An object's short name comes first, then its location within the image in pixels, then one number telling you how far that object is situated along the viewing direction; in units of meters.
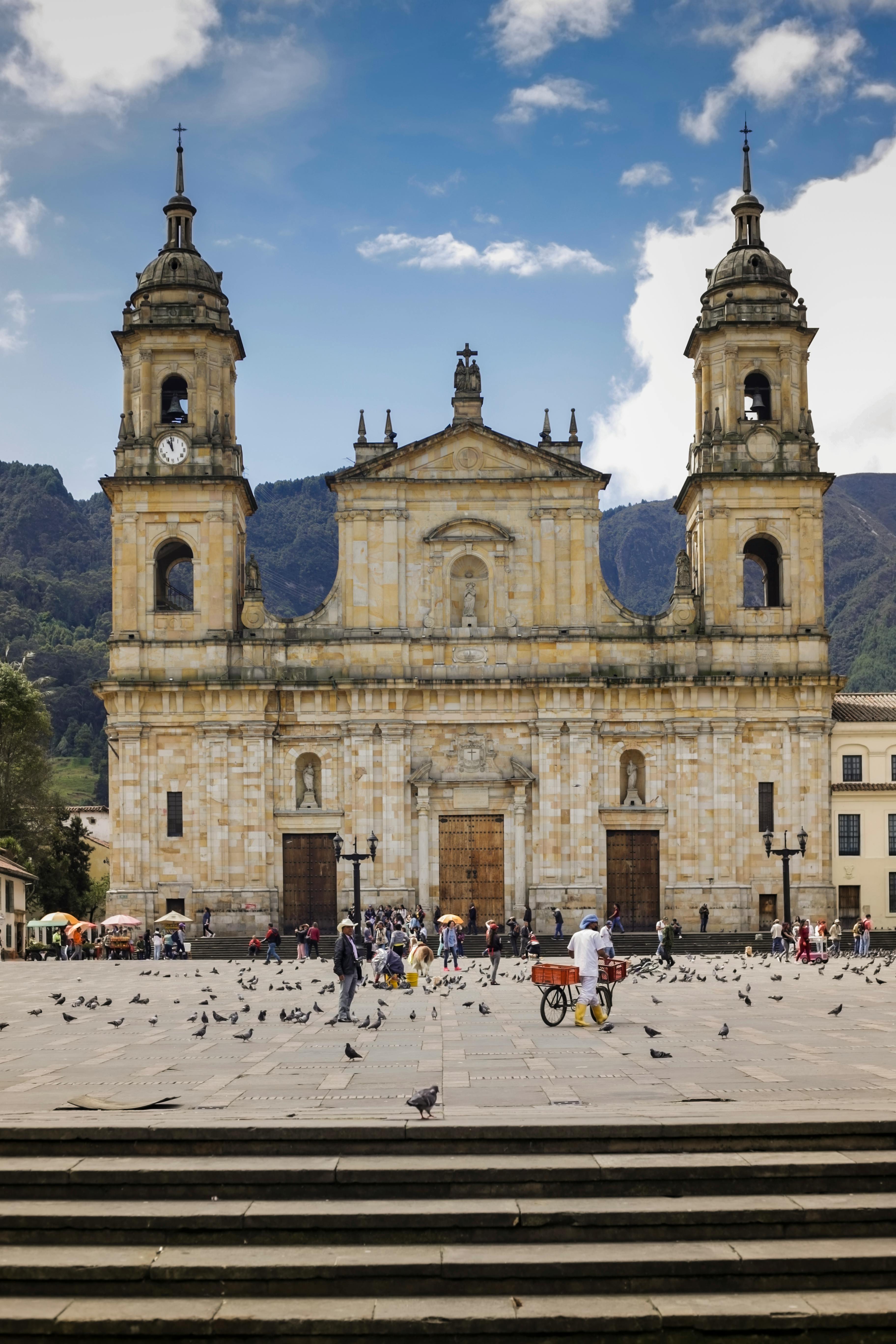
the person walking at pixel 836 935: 42.62
